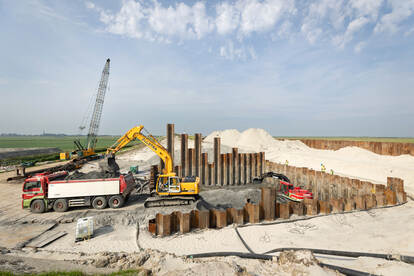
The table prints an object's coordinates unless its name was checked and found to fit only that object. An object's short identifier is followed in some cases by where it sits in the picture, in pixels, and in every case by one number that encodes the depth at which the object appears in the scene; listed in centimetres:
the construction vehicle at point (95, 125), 5173
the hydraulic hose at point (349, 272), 379
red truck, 1046
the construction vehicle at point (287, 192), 1162
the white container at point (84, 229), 724
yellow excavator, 1081
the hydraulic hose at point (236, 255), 472
